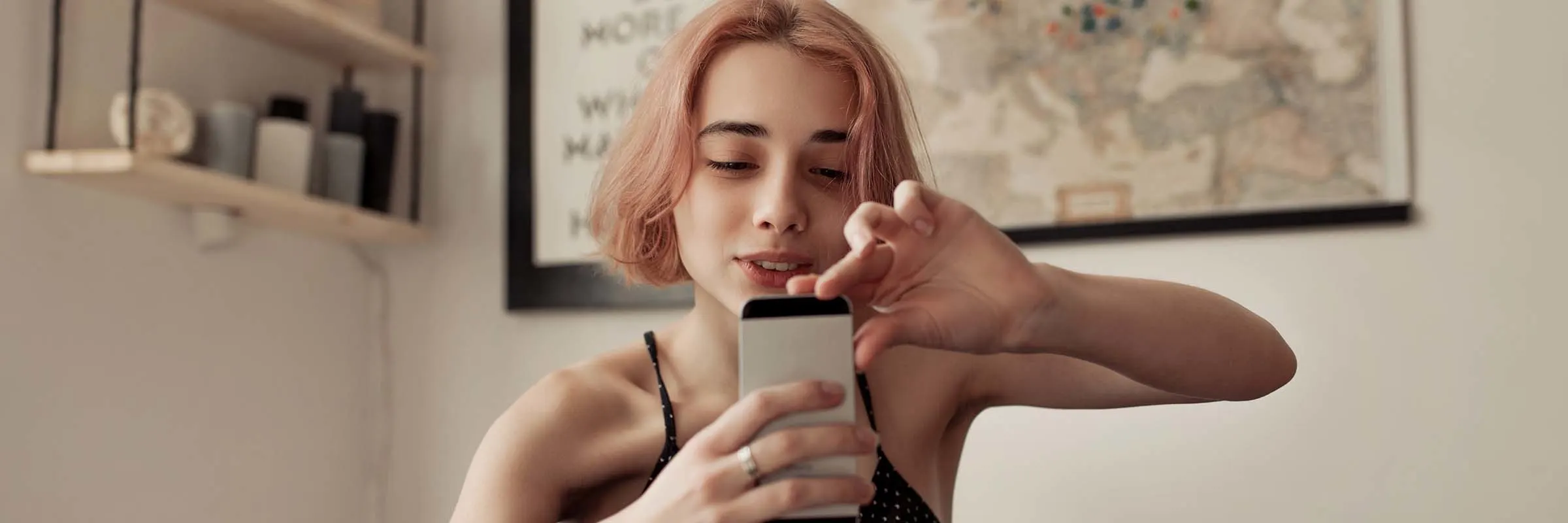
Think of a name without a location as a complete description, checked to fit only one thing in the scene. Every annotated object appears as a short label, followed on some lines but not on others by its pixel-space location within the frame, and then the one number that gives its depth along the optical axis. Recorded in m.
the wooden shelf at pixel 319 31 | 1.55
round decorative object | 1.34
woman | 0.65
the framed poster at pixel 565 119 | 1.78
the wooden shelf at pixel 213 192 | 1.30
